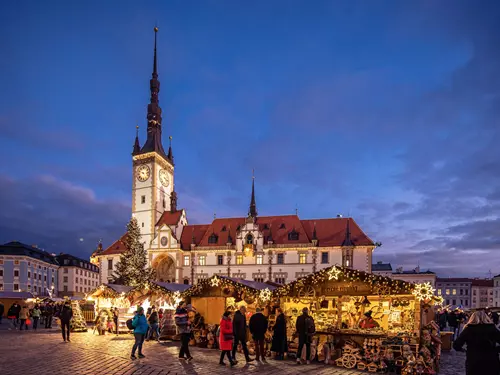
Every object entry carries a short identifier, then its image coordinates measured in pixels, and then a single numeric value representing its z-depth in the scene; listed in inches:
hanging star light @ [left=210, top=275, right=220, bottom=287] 759.7
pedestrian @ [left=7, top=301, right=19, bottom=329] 1020.5
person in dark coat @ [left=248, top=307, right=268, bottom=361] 533.3
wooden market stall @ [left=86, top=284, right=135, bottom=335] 887.7
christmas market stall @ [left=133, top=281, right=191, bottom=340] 809.5
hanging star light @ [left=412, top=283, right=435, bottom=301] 534.9
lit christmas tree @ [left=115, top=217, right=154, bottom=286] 2108.8
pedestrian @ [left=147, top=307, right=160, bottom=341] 785.6
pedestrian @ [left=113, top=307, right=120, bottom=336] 923.2
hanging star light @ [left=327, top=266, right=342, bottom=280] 606.5
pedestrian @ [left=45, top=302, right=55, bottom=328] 1098.7
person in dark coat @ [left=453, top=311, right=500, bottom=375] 269.1
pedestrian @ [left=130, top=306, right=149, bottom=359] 522.6
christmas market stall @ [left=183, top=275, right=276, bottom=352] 698.8
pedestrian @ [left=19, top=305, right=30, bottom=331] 1030.9
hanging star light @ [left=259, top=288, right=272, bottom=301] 688.4
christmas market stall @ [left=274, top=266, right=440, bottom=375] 509.7
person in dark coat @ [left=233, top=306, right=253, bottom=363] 519.5
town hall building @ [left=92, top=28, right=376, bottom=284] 2071.9
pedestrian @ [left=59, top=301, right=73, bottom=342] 717.3
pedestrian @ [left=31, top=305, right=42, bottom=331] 1039.4
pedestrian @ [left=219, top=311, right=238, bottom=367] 505.4
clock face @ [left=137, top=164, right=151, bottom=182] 2524.6
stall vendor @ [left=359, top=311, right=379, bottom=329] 598.2
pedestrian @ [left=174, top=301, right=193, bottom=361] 521.7
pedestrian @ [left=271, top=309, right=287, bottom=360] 563.8
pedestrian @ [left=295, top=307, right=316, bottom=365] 549.0
